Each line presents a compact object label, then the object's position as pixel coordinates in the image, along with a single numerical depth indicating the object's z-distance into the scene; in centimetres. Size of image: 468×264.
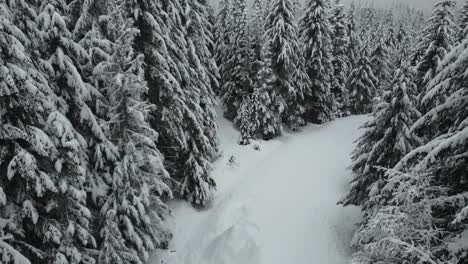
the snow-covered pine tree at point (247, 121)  2478
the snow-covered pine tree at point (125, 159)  1038
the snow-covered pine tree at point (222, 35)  3282
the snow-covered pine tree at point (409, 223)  700
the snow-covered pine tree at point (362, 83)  3638
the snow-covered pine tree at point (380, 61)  3888
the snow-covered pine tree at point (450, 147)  684
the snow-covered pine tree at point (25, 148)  752
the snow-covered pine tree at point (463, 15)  2753
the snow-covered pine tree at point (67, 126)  869
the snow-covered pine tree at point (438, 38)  1738
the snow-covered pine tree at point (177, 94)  1389
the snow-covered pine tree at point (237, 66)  2764
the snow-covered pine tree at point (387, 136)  1215
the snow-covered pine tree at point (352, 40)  3878
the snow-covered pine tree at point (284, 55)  2642
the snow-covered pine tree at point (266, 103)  2558
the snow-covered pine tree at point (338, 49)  3459
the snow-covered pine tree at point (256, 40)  2716
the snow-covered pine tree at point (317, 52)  2923
